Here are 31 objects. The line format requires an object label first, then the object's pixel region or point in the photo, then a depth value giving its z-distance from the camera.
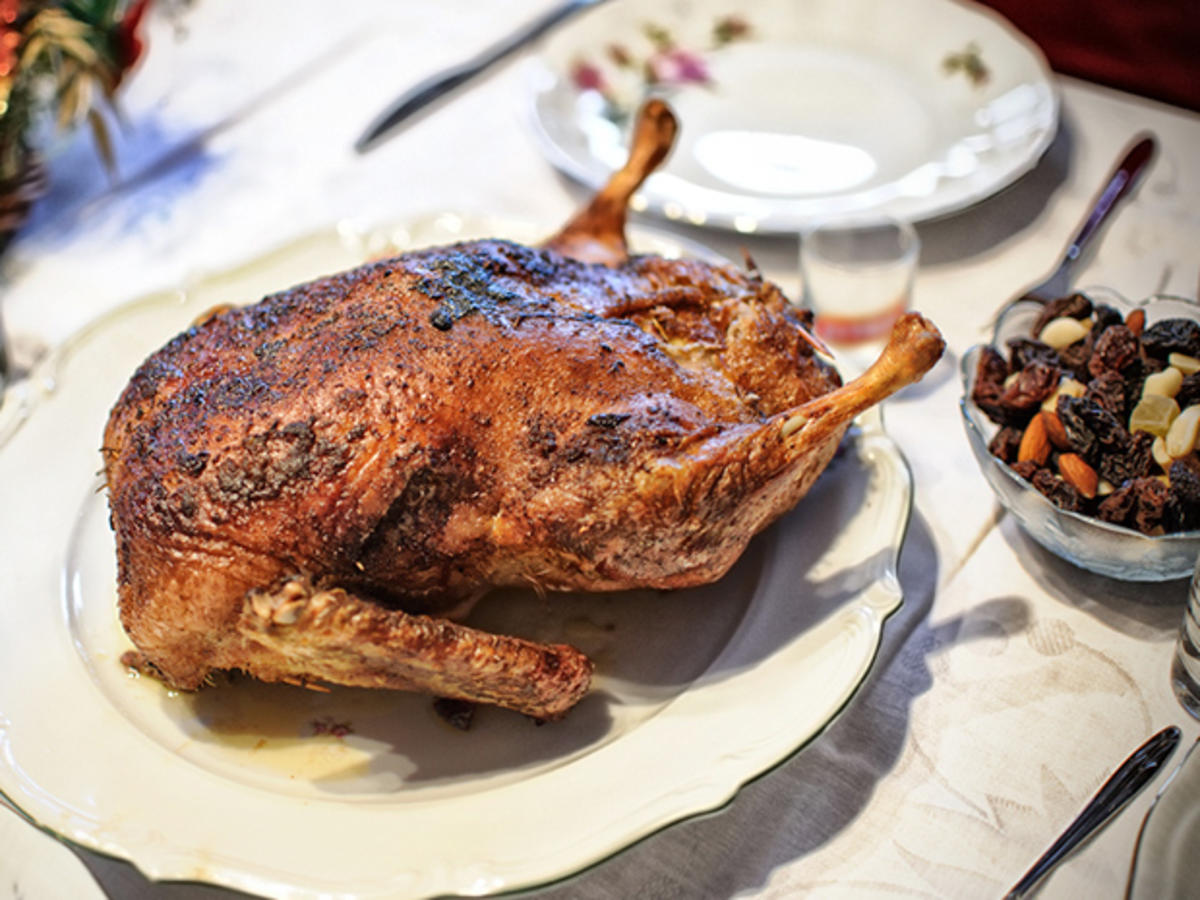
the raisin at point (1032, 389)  0.68
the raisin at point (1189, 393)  0.67
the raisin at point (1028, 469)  0.66
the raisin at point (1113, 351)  0.68
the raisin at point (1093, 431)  0.66
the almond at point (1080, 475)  0.65
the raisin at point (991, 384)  0.69
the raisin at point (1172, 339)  0.69
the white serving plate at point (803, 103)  0.87
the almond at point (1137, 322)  0.70
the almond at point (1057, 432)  0.67
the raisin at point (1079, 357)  0.69
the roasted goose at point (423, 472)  0.59
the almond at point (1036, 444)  0.67
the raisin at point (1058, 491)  0.65
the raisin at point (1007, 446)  0.68
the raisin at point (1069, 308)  0.72
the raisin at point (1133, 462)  0.65
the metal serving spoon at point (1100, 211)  0.80
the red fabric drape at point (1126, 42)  0.99
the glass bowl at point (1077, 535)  0.64
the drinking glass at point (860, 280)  0.81
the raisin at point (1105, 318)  0.71
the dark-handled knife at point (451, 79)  0.98
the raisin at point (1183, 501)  0.63
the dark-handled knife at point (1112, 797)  0.60
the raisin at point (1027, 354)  0.70
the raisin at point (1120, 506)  0.64
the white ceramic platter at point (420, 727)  0.58
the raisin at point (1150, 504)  0.63
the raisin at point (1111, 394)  0.67
